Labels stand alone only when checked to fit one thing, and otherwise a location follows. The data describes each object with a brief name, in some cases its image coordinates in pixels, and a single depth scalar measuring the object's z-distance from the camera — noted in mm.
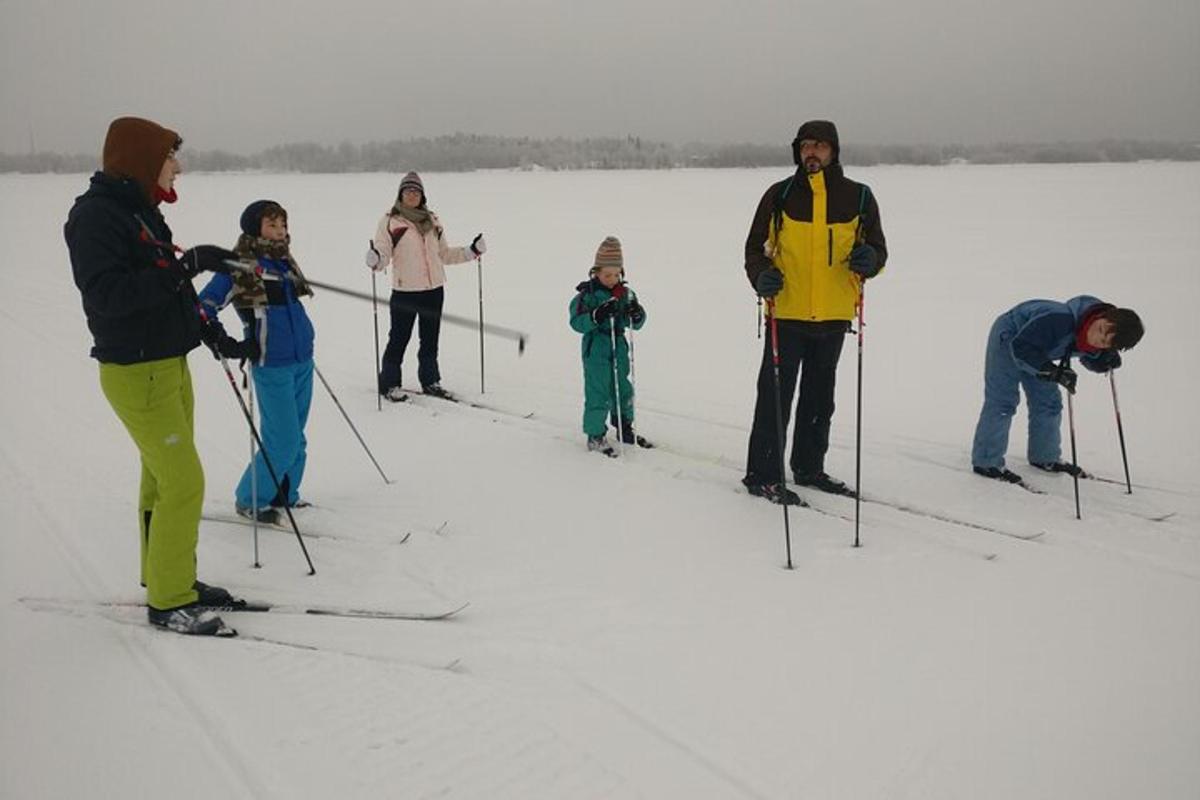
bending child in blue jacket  4910
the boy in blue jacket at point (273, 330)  4426
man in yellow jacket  4691
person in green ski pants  3158
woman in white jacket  7309
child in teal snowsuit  5797
